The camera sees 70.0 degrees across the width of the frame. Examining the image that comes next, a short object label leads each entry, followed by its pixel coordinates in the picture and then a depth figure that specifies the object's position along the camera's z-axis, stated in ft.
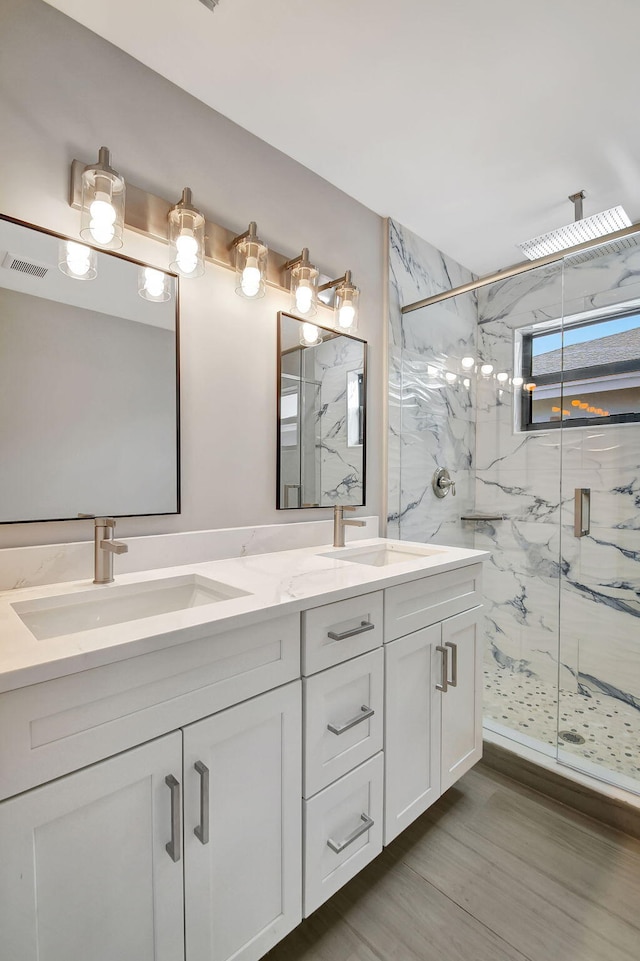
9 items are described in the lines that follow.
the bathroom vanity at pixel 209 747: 2.31
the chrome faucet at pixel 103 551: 3.77
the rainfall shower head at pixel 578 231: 6.14
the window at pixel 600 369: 6.77
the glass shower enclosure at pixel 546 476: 6.79
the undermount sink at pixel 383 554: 5.70
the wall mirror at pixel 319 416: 5.67
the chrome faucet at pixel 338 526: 5.96
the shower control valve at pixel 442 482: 8.15
